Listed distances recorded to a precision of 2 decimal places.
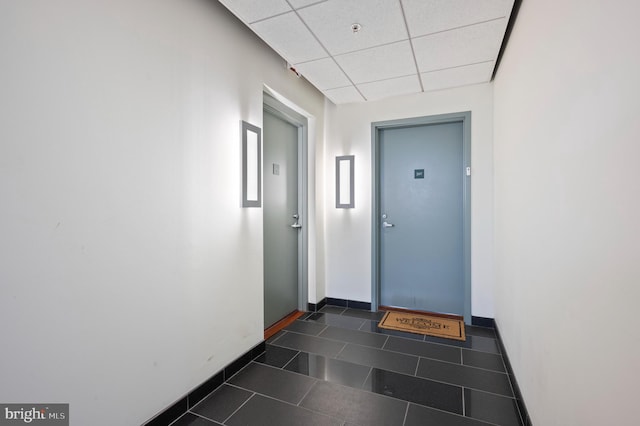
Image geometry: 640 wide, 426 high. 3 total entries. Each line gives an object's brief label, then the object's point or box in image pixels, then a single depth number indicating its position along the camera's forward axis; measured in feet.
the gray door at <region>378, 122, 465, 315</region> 10.90
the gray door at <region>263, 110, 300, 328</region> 9.77
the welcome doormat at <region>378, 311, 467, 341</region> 9.64
